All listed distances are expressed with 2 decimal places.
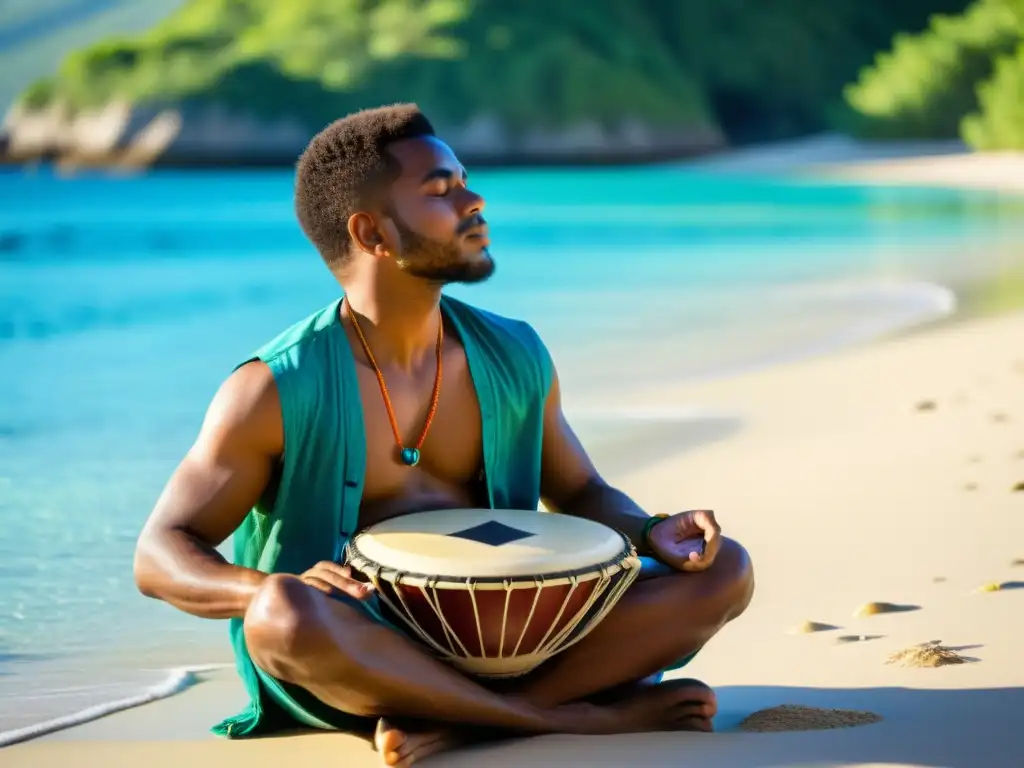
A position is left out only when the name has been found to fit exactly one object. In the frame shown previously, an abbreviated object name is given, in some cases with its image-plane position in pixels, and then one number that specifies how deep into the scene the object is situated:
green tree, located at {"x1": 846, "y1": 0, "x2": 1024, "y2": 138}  68.06
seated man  3.46
